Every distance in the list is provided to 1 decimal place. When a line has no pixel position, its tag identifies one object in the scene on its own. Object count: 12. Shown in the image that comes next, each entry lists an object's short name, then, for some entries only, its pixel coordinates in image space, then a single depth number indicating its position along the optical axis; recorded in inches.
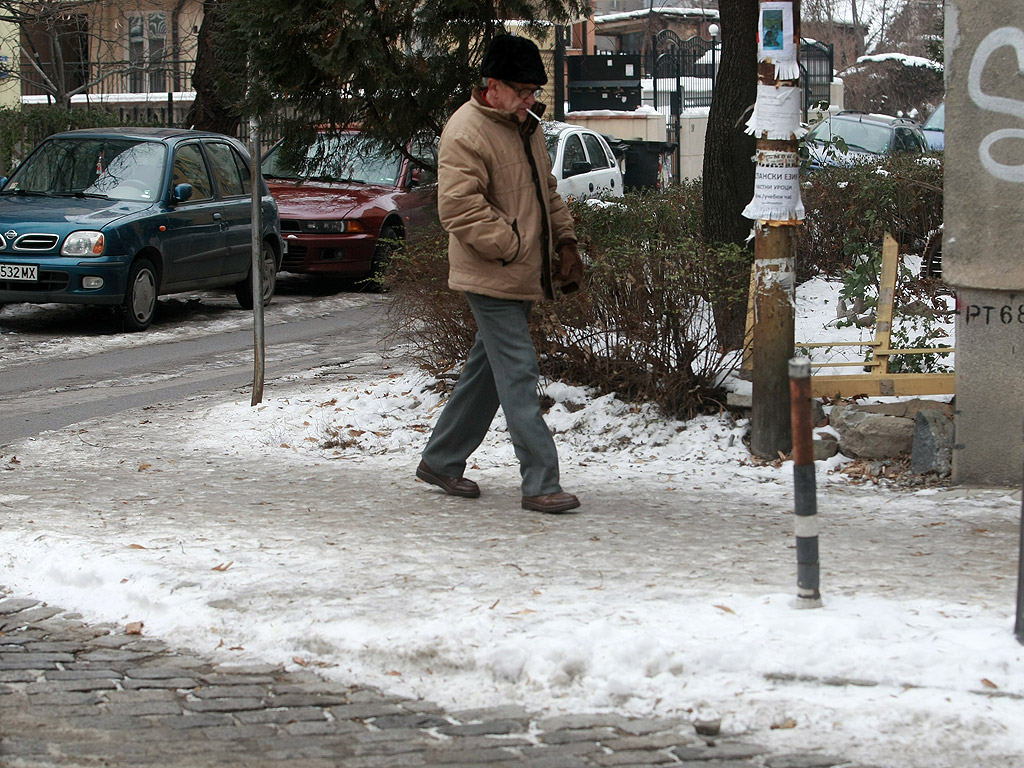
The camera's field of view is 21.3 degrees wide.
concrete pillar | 482.7
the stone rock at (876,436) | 534.9
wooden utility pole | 516.4
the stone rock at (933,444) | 519.1
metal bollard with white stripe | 345.2
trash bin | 2029.9
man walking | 457.7
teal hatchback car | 958.3
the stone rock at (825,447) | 542.7
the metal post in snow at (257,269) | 645.6
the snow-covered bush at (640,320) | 565.7
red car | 1223.2
